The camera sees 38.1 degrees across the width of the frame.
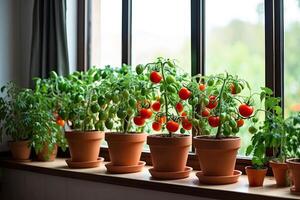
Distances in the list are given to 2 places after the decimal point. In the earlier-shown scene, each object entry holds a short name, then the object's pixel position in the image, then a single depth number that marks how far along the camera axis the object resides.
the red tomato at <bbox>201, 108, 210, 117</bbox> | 2.33
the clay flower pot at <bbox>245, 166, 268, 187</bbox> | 2.17
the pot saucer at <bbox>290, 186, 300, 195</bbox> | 1.97
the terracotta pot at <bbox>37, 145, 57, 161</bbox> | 3.00
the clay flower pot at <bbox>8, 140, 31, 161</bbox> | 3.00
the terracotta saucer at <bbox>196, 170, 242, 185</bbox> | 2.21
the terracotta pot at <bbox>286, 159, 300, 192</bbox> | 1.96
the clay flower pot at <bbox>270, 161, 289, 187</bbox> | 2.13
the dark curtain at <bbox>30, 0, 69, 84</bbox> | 3.16
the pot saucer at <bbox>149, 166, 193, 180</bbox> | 2.35
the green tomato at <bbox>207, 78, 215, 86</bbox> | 2.36
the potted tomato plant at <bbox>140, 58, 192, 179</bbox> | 2.35
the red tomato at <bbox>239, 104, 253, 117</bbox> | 2.18
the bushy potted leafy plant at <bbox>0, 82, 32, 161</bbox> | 2.92
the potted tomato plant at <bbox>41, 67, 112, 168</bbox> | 2.73
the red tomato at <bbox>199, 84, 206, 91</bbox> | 2.36
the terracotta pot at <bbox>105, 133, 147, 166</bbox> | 2.56
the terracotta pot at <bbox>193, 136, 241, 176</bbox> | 2.19
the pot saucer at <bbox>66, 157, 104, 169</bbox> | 2.75
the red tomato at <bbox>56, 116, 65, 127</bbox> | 2.94
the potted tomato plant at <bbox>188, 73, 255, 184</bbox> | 2.21
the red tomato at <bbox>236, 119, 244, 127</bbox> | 2.29
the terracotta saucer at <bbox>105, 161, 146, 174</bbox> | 2.57
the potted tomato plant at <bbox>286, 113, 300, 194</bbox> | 1.96
